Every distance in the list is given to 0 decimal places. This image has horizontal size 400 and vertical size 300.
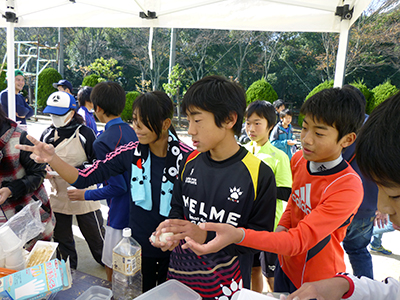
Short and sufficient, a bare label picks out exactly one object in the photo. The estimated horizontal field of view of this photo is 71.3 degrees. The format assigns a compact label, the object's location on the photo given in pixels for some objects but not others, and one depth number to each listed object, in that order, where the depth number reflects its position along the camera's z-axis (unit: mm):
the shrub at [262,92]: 13312
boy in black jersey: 1209
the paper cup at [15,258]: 1108
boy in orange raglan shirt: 1112
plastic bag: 1172
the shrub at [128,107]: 13453
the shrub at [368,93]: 12227
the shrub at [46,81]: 16016
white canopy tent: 2758
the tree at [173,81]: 13633
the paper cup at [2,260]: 1093
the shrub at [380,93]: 11984
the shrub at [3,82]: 15297
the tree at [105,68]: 15477
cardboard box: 952
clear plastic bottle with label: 1152
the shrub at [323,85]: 12133
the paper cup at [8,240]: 1088
